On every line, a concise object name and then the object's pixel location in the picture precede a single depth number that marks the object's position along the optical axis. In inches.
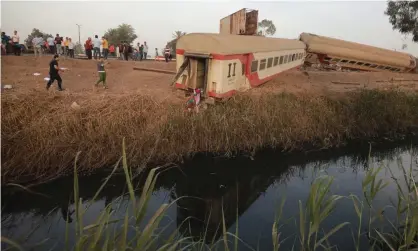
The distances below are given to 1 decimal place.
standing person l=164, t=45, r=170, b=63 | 863.3
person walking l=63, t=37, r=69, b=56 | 755.4
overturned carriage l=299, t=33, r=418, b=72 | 722.2
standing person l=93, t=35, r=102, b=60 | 751.7
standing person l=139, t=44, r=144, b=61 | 897.1
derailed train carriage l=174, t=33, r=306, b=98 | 365.4
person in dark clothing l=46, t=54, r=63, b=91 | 400.2
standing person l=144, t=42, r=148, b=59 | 939.7
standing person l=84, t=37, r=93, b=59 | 766.5
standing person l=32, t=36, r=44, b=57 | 698.2
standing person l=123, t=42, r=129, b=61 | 834.8
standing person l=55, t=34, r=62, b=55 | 749.6
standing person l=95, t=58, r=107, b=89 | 453.7
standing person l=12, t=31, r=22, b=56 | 681.6
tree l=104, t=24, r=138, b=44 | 1694.1
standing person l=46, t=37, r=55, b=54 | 755.5
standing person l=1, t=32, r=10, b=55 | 662.5
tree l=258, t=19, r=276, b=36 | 2246.6
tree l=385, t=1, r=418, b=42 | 922.1
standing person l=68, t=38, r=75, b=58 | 760.4
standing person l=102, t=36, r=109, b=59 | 768.3
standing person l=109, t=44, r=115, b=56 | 858.0
